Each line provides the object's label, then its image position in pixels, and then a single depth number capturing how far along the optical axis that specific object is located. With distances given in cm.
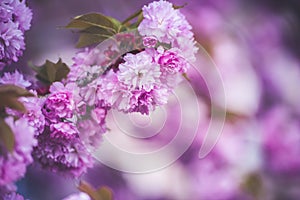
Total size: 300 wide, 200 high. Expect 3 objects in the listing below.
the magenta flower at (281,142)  232
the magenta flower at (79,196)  95
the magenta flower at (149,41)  91
